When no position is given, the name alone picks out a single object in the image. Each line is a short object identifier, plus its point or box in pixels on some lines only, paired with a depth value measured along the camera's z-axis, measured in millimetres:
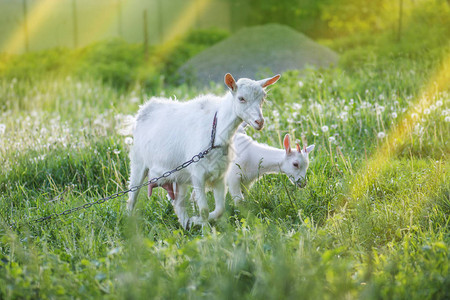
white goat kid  10687
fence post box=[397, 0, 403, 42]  35375
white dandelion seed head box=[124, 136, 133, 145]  12445
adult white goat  8430
